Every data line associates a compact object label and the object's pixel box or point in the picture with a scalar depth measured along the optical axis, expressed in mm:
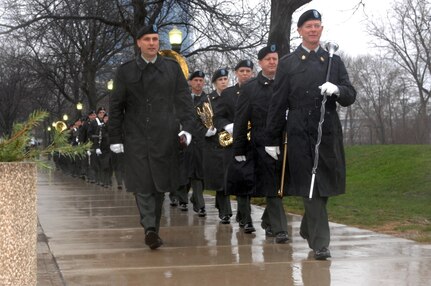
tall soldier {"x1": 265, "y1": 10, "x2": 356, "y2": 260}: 6965
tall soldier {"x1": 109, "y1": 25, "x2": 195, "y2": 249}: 7922
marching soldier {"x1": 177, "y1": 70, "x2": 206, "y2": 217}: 11789
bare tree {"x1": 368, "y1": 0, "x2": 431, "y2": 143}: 48969
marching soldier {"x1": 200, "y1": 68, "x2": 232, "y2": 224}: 10367
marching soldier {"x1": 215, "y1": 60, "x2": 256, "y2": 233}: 9414
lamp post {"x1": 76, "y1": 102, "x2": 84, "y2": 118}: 40656
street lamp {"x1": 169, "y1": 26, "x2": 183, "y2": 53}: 17625
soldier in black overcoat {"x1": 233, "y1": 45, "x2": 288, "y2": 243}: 8406
